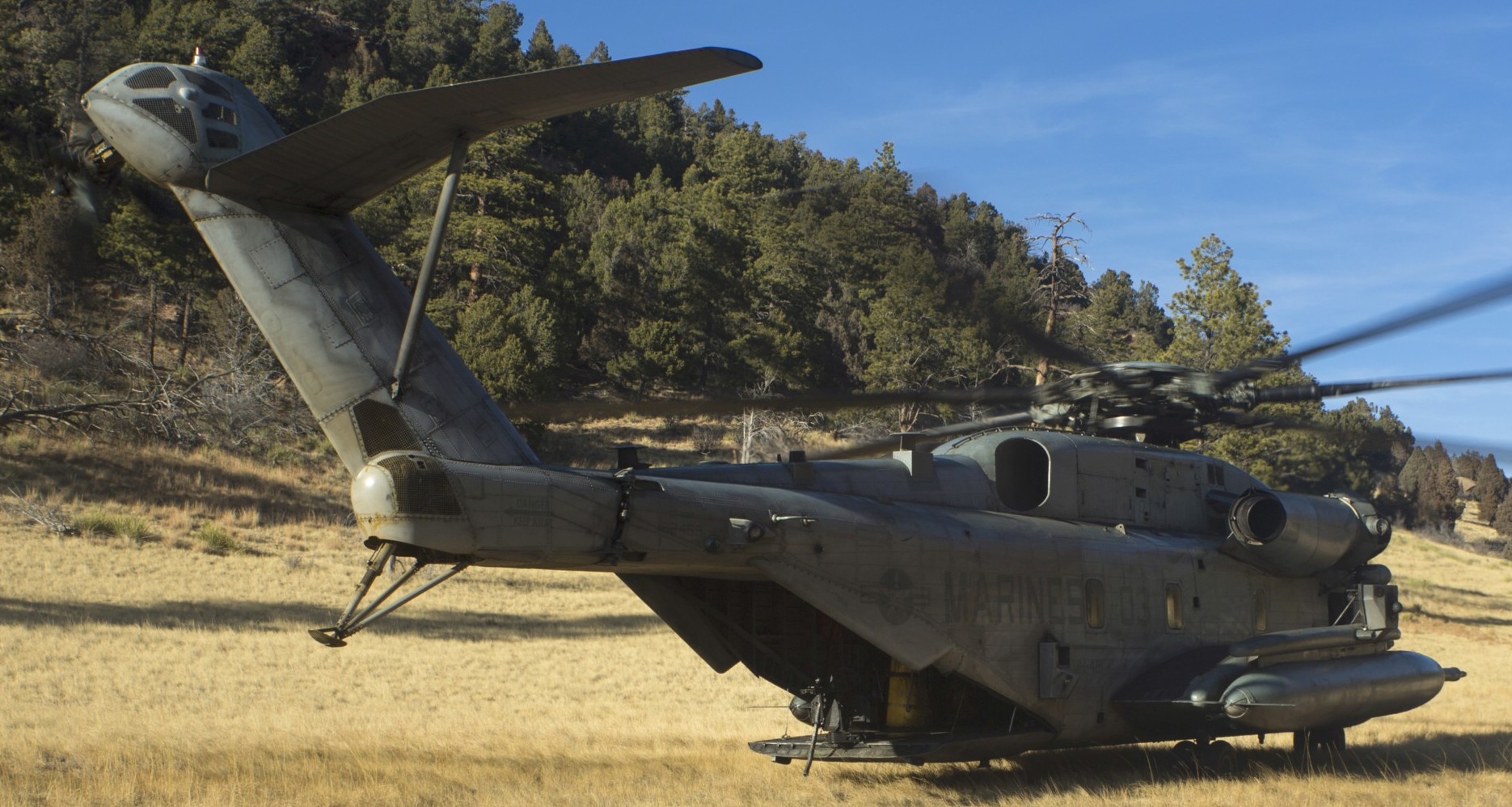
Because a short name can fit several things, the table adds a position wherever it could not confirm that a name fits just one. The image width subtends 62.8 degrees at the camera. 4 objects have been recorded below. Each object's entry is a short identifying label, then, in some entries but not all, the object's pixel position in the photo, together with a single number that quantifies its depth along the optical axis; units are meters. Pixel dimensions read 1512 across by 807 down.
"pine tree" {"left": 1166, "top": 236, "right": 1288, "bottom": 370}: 39.41
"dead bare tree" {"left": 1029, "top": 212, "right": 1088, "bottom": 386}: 32.72
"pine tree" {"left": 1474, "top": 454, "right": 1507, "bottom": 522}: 88.81
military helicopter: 9.13
